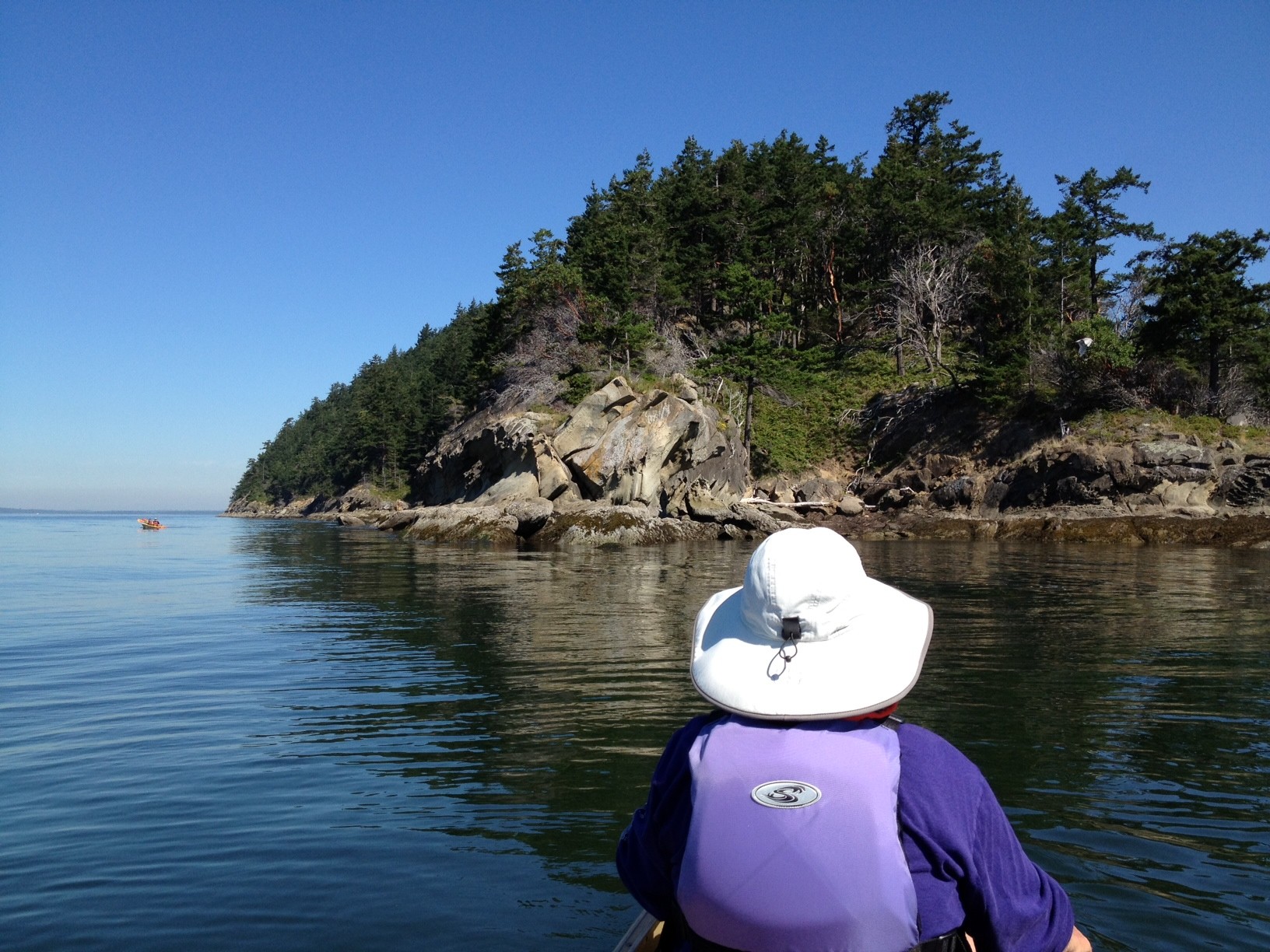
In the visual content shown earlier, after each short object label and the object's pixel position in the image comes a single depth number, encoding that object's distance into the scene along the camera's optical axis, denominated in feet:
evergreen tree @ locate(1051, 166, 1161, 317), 159.94
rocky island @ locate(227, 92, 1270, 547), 115.24
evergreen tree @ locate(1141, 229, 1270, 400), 115.34
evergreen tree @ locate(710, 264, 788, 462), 140.77
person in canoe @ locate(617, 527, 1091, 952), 6.57
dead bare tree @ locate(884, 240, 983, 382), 167.02
